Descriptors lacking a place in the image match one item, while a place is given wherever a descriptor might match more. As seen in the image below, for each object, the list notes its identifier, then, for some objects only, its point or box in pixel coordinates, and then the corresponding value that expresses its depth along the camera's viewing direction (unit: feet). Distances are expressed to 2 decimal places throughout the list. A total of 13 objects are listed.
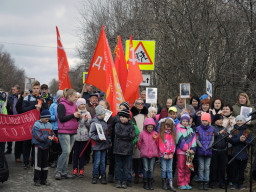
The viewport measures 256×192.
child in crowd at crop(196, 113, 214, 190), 27.63
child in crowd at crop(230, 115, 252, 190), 27.96
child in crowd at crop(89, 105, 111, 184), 27.07
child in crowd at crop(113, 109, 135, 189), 26.48
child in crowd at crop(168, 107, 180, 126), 29.01
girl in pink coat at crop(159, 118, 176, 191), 26.94
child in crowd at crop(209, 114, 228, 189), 28.40
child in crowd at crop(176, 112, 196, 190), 27.45
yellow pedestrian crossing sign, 37.99
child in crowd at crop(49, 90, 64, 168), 32.96
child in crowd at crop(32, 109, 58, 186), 25.62
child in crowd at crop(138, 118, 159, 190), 26.84
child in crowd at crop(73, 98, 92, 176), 28.84
